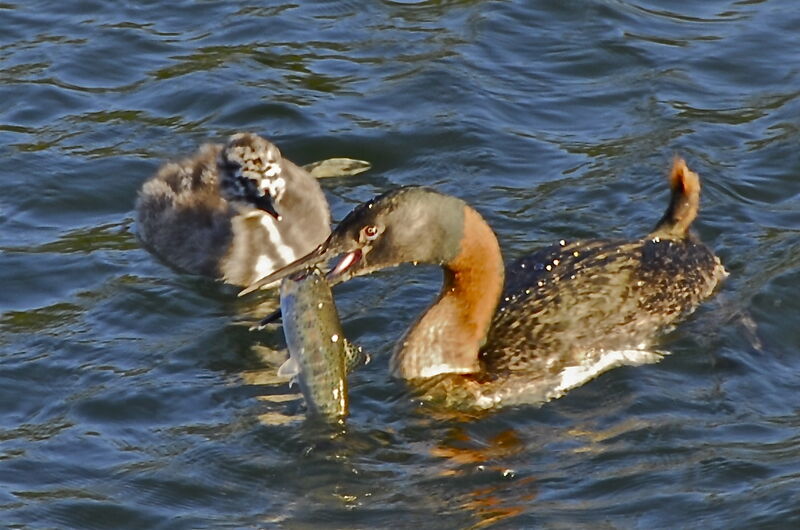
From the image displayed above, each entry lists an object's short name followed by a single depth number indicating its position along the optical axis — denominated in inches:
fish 622.8
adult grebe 650.2
